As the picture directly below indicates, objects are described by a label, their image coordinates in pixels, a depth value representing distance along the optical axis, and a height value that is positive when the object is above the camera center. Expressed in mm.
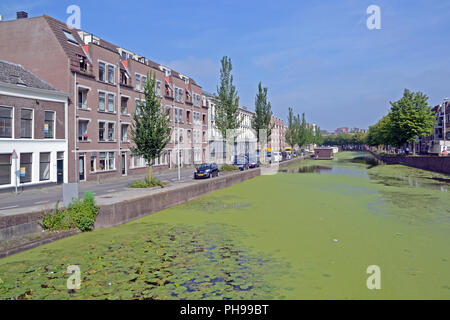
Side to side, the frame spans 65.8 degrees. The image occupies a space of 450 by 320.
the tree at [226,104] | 49500 +7143
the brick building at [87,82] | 33781 +7640
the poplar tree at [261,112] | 65312 +7766
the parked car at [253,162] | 53981 -1398
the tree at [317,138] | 170438 +7656
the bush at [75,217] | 14727 -2762
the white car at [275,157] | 74125 -814
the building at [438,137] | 73312 +4609
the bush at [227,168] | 45750 -1939
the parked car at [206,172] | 35844 -1932
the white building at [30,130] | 26734 +1973
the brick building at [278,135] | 127519 +6974
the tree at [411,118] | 67562 +6939
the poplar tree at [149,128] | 28172 +2072
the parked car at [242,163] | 49438 -1408
